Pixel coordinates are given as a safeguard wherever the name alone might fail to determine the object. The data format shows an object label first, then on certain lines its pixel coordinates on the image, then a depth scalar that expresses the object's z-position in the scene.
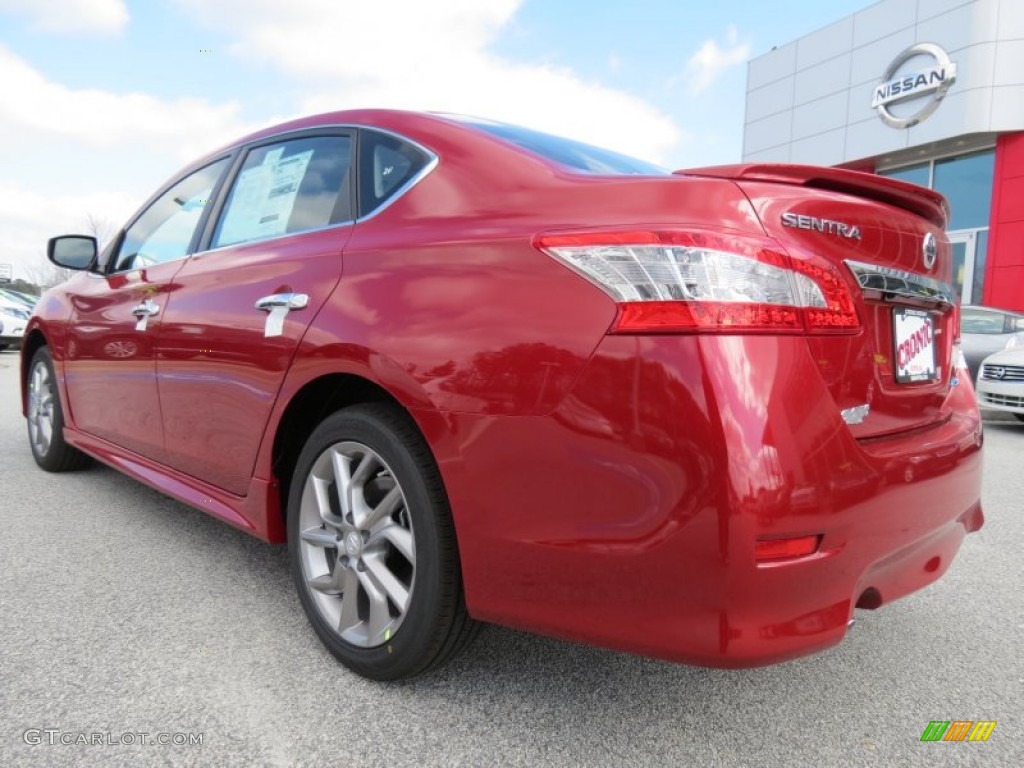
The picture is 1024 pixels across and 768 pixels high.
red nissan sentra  1.41
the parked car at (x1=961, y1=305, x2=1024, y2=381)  8.25
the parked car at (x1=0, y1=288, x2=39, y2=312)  15.58
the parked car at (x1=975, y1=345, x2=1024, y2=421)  7.26
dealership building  15.44
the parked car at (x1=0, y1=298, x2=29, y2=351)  14.46
